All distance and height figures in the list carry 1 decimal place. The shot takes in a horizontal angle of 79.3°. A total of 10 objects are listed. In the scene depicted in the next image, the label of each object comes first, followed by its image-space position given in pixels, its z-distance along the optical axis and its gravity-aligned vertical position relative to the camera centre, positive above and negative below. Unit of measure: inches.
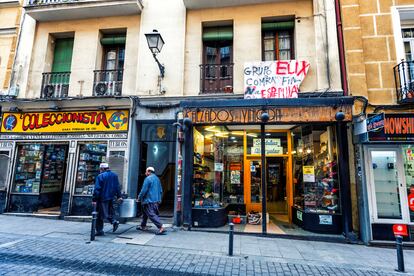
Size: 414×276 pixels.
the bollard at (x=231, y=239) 210.7 -49.0
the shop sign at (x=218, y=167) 343.7 +18.6
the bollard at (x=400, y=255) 188.7 -53.2
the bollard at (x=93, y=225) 238.8 -45.1
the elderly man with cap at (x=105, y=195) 262.4 -17.6
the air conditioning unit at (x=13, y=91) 362.0 +122.2
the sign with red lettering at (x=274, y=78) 312.9 +129.3
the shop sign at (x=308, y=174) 314.8 +10.6
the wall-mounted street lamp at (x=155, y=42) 298.3 +165.9
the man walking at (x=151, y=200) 271.1 -22.6
